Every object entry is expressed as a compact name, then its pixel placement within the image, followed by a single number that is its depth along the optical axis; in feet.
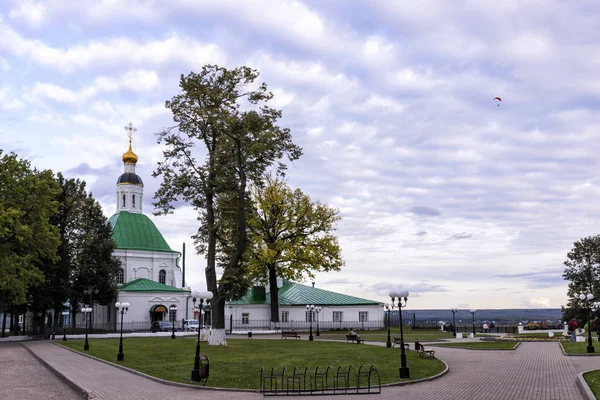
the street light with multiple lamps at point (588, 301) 91.61
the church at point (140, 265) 204.85
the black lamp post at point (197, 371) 62.85
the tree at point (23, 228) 136.36
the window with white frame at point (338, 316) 198.49
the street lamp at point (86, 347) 112.55
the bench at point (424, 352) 84.29
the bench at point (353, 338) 114.93
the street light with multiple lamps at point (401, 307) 63.63
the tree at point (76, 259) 170.40
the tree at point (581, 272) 201.38
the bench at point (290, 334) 138.93
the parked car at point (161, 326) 190.99
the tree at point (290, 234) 167.22
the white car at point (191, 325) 192.32
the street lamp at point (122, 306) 107.27
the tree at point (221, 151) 114.11
